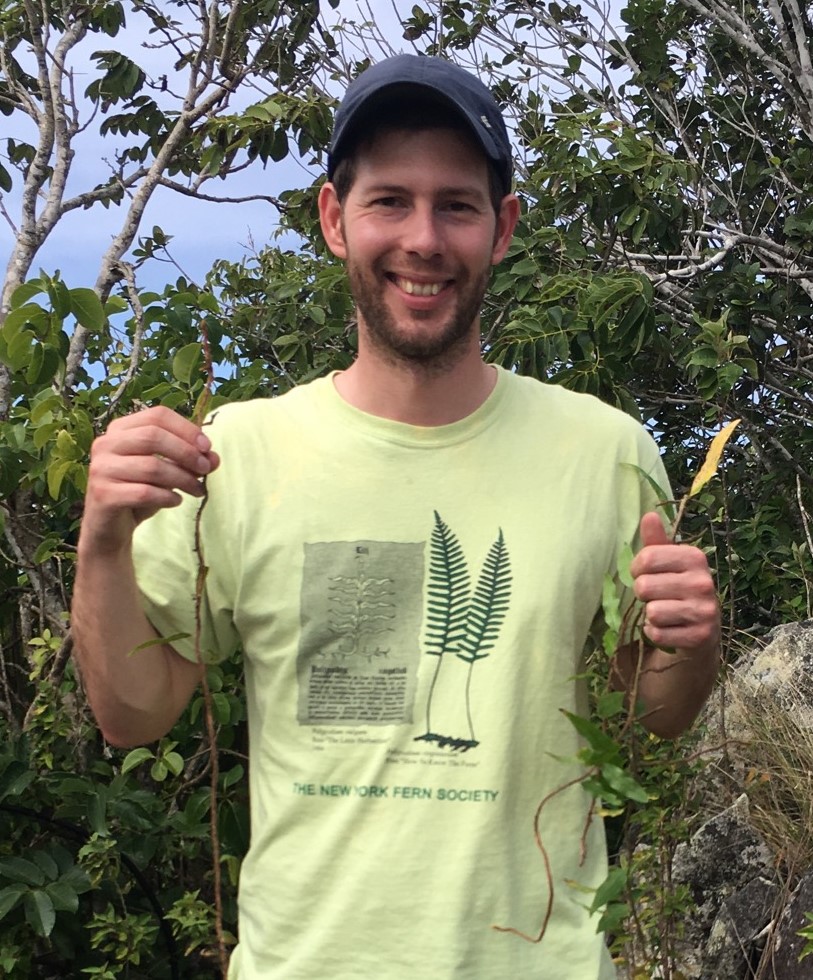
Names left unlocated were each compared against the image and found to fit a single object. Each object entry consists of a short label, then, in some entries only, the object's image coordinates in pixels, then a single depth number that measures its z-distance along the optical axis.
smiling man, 1.59
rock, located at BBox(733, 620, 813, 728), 5.00
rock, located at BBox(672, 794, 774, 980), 3.97
